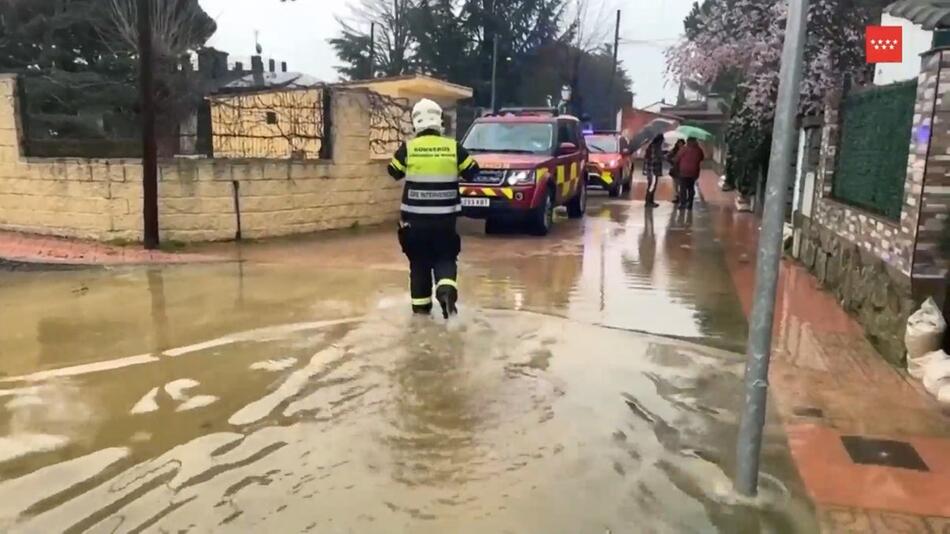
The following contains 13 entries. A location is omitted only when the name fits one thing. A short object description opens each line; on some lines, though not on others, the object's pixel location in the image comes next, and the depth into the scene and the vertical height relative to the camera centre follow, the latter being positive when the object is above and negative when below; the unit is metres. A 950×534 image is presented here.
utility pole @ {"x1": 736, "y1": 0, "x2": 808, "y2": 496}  3.22 -0.40
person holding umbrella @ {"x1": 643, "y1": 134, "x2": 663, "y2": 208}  17.91 -0.15
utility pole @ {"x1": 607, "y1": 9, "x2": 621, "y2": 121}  44.66 +4.59
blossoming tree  12.80 +1.91
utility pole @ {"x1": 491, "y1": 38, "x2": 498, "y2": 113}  32.09 +3.35
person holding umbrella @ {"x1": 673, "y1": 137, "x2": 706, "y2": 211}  16.84 -0.14
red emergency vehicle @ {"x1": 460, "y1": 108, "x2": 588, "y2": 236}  12.09 -0.22
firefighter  6.33 -0.38
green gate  6.29 +0.16
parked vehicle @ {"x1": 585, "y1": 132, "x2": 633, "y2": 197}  20.75 -0.14
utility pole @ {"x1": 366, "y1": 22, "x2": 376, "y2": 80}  39.84 +5.10
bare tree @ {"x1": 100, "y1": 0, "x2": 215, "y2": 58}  22.64 +3.49
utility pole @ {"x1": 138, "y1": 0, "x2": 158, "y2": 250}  9.56 +0.13
